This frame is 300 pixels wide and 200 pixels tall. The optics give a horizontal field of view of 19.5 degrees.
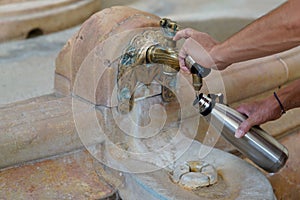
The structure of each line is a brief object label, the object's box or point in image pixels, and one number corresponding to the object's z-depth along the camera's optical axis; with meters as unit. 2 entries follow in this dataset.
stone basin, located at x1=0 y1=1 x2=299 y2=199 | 1.89
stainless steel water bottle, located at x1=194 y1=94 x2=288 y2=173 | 1.88
